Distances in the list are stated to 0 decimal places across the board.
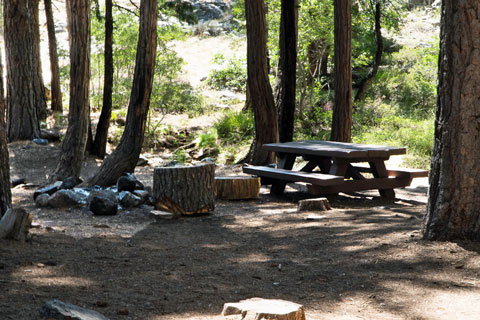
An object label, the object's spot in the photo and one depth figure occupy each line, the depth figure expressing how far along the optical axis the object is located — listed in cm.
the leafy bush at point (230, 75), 2274
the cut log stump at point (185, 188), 738
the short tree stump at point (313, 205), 788
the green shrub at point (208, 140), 1691
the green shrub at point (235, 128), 1711
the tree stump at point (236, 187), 916
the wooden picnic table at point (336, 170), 819
